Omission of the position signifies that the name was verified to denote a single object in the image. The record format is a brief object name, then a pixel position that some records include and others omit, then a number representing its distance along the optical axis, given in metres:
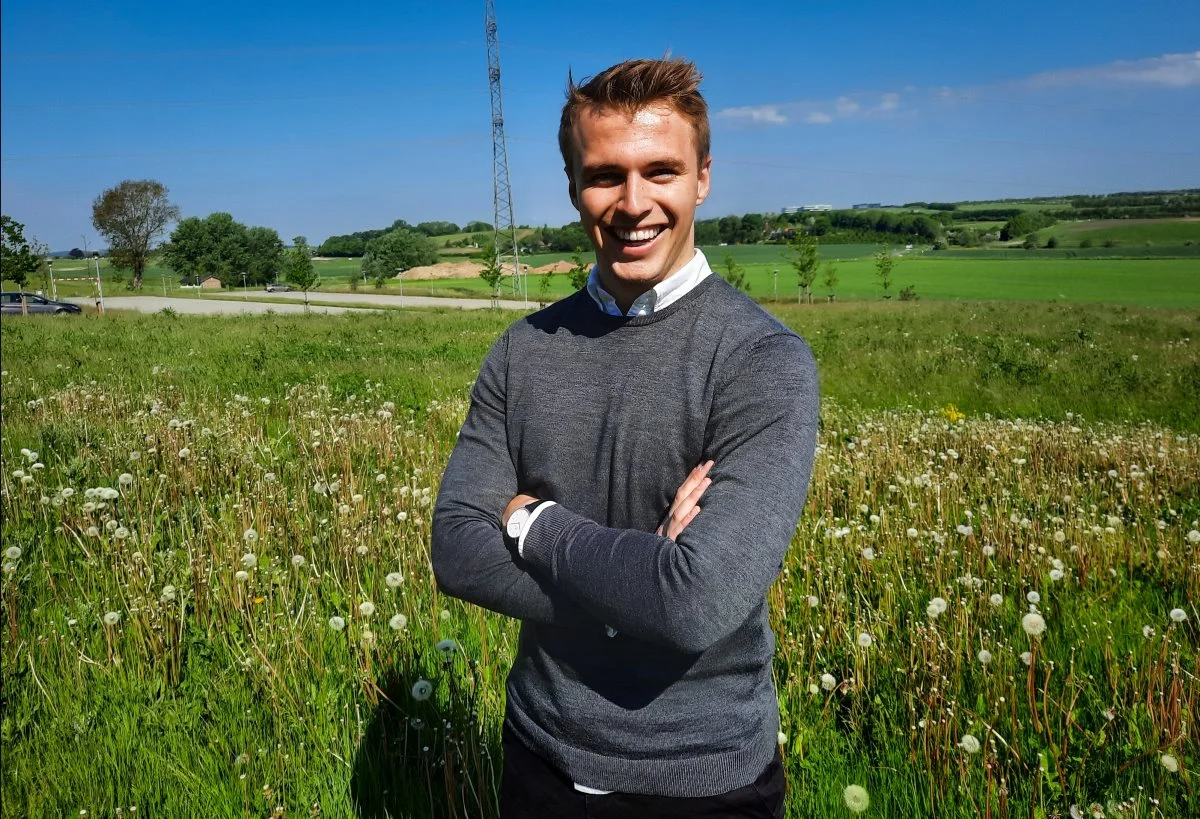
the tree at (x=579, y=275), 46.22
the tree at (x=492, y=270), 54.19
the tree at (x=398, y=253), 104.62
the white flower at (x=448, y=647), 2.73
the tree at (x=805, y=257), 55.16
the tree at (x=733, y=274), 56.94
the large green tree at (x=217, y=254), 100.19
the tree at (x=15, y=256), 44.16
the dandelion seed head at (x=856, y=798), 2.21
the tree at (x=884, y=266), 59.53
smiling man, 1.58
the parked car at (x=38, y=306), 41.56
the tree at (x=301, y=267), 53.02
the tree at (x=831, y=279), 58.19
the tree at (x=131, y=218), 89.00
